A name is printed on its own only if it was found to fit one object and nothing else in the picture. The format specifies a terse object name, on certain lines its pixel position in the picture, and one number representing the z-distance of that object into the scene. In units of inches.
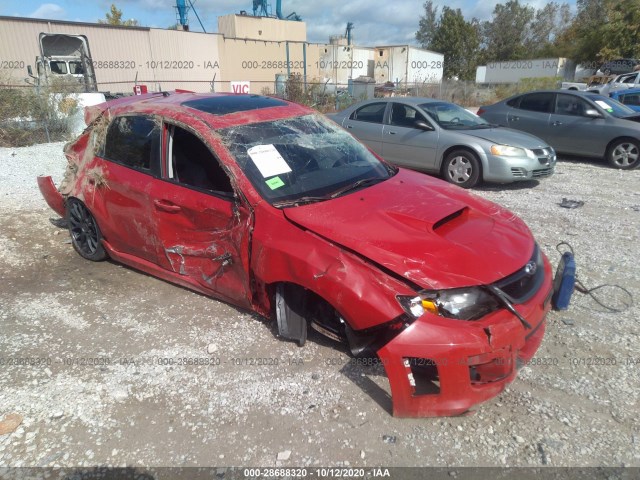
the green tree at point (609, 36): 1550.2
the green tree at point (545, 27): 2581.2
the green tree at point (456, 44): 2178.9
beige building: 919.7
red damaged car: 97.4
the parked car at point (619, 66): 1306.6
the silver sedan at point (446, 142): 290.7
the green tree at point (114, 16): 1952.5
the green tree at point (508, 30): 2568.9
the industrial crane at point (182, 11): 1642.5
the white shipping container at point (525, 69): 1844.2
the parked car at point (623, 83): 800.9
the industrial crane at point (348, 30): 2091.2
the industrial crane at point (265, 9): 2006.6
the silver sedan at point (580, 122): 360.2
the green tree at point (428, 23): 3168.8
